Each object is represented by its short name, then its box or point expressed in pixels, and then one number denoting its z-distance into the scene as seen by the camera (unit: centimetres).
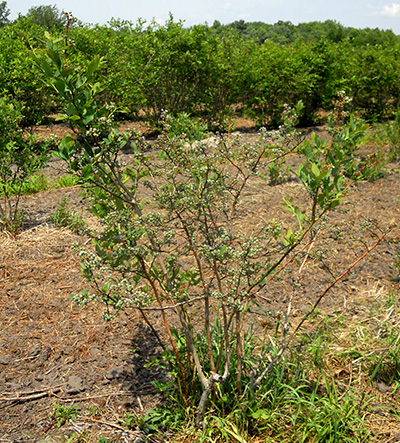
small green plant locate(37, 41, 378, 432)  206
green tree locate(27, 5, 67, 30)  2585
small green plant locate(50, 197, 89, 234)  464
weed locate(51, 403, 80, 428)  246
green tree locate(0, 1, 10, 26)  3314
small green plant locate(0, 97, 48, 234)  439
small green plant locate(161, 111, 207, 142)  713
